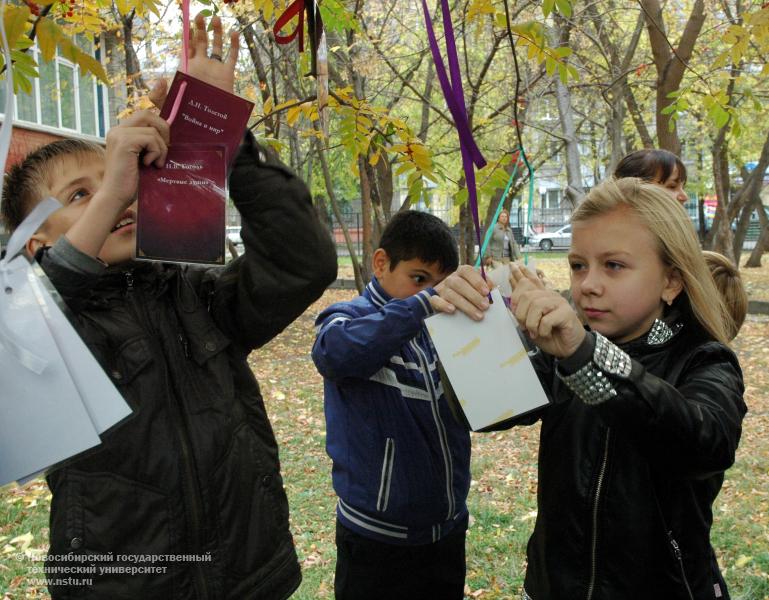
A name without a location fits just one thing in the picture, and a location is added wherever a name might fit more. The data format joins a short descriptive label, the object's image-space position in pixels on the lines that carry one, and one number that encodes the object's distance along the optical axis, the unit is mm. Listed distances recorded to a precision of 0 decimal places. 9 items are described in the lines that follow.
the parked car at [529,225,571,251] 27067
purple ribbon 1191
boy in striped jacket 1960
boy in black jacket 1315
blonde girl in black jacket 1381
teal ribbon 1277
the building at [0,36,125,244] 11656
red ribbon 1579
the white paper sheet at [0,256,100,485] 956
